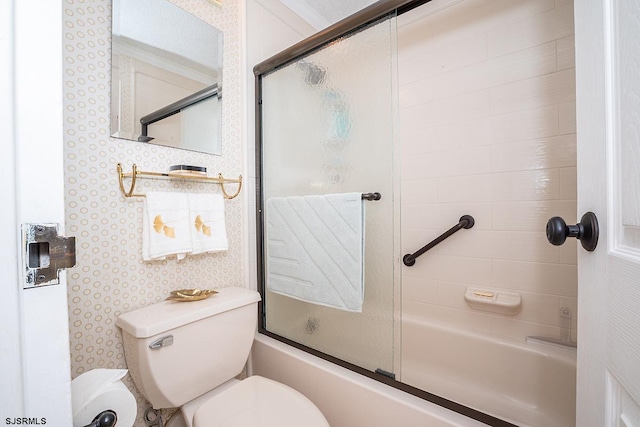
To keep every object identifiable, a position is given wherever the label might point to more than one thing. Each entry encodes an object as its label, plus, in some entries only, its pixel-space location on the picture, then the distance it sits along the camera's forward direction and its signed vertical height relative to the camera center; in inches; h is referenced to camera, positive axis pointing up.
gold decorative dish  41.8 -13.0
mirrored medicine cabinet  39.3 +23.0
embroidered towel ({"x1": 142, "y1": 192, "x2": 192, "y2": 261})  40.1 -1.7
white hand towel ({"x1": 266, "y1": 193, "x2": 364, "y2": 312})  42.2 -6.2
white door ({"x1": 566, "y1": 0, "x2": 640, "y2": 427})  13.5 +0.4
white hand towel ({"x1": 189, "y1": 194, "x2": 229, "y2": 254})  44.5 -1.5
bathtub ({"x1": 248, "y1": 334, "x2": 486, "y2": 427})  34.4 -27.0
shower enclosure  42.3 +5.3
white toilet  34.7 -22.1
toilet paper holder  17.2 -13.4
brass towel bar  38.4 +6.2
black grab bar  57.7 -4.1
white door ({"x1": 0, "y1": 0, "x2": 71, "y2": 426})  13.1 +1.1
